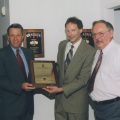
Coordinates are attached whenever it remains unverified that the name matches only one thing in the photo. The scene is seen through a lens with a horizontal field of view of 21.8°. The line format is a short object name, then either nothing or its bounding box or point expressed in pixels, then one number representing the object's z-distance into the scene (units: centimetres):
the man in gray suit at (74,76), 313
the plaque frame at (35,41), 358
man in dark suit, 314
